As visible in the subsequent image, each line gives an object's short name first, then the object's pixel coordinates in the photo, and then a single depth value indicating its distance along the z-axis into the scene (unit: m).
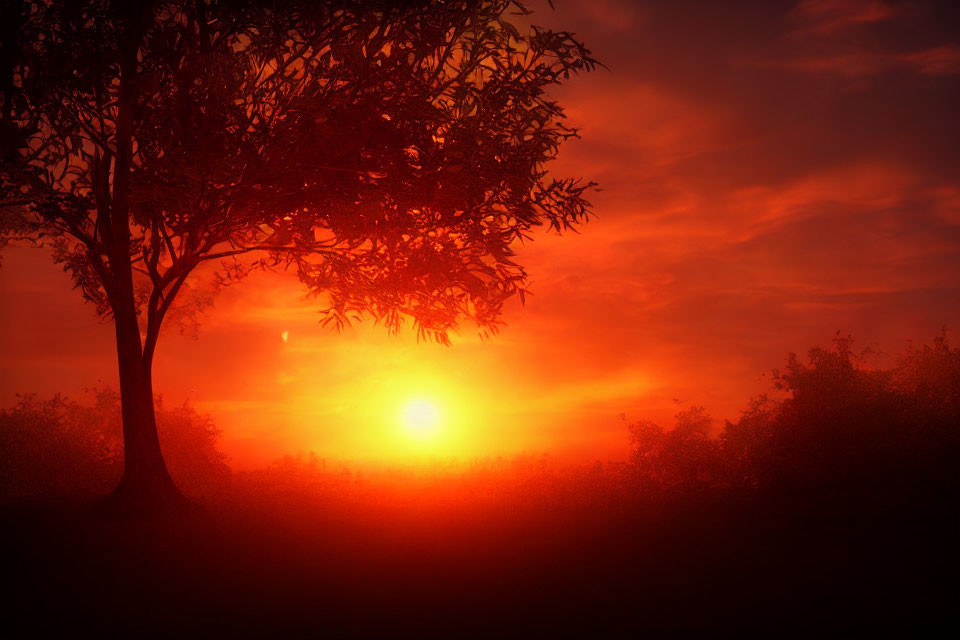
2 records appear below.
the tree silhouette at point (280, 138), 16.78
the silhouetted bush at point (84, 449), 26.08
